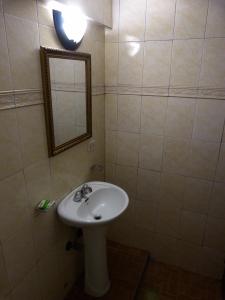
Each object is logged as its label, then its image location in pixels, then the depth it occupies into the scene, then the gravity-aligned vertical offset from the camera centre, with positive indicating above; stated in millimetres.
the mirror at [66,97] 1294 -82
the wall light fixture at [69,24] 1262 +351
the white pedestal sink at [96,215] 1589 -947
